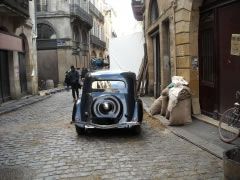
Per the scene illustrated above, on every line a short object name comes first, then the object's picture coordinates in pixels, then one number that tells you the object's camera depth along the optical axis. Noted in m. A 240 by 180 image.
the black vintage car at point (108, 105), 6.00
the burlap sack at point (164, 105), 7.45
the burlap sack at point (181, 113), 6.63
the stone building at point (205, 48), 6.04
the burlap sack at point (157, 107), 7.82
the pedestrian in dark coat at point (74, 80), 12.07
